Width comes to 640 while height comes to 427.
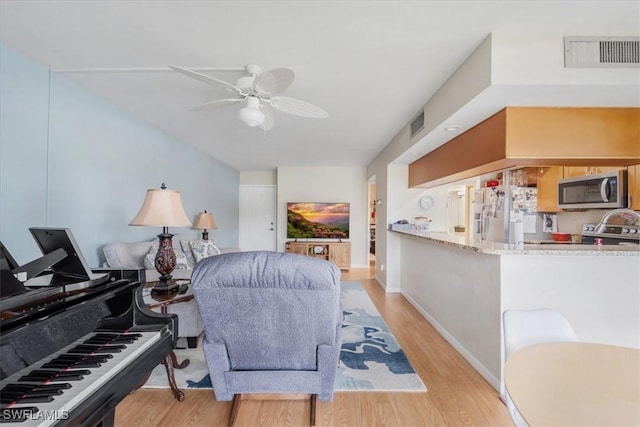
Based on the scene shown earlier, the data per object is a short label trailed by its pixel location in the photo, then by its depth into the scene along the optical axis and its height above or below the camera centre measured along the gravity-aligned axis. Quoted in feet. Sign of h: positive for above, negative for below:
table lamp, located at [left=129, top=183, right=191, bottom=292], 6.77 -0.09
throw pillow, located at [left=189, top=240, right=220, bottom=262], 11.56 -1.41
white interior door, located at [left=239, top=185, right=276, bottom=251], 22.48 +0.07
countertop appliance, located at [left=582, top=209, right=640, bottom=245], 9.07 -0.48
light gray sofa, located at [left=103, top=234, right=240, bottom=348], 7.76 -1.78
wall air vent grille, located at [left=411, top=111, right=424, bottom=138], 9.53 +3.41
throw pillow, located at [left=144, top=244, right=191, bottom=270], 8.97 -1.52
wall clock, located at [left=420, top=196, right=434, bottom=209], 14.55 +0.84
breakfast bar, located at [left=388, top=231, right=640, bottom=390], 6.13 -1.61
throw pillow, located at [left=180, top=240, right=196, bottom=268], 11.65 -1.47
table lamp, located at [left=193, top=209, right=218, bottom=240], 14.74 -0.30
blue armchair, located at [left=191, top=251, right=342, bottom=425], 4.24 -1.75
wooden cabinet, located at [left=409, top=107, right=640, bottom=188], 6.57 +2.05
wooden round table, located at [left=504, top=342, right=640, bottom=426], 2.33 -1.64
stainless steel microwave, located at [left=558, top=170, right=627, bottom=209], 9.34 +1.02
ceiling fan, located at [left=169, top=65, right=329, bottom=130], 5.58 +2.79
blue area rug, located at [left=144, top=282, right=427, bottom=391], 6.35 -3.87
